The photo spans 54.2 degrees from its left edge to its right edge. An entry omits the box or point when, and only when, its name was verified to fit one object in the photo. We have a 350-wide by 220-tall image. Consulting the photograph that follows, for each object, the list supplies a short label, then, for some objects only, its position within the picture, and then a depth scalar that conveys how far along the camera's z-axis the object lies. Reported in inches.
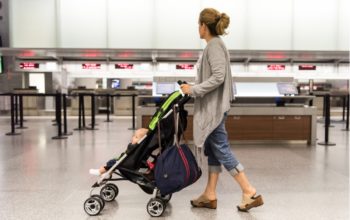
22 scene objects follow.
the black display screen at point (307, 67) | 531.8
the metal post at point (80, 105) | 336.4
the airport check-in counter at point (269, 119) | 241.6
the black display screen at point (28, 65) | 527.8
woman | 99.5
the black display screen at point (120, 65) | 530.9
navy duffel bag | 99.1
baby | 108.7
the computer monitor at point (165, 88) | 246.1
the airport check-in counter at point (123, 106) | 536.1
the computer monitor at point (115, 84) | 560.4
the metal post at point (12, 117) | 301.5
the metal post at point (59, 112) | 276.3
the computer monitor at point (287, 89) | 247.8
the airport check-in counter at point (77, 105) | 534.4
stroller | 103.0
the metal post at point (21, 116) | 356.8
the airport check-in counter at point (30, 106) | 526.9
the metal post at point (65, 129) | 295.3
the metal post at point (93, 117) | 347.9
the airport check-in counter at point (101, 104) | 575.8
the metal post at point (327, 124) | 242.6
